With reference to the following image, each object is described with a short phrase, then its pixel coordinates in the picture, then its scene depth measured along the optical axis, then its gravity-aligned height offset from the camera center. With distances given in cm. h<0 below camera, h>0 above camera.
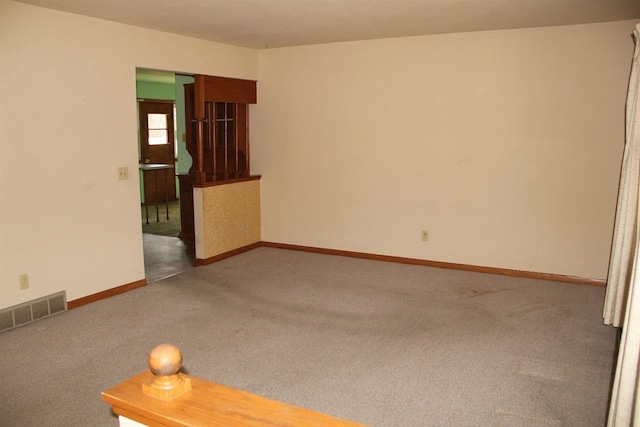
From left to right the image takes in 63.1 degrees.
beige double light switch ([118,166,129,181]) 460 -45
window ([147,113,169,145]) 935 -11
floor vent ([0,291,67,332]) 379 -142
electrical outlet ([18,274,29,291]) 389 -119
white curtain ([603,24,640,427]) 322 -52
